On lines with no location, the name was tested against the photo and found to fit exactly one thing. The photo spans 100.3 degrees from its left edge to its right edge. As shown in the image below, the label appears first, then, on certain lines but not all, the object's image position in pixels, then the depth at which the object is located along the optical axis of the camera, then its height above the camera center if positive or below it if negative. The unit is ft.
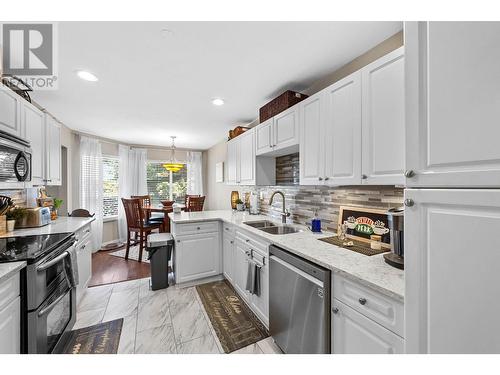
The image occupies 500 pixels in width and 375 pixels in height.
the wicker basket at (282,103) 7.03 +3.00
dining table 12.87 -1.65
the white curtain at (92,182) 13.17 +0.40
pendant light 14.96 +1.56
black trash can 8.48 -2.99
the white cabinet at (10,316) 3.57 -2.31
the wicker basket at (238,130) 10.91 +3.00
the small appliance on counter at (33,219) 7.07 -1.05
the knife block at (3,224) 6.25 -1.08
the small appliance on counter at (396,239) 3.64 -0.97
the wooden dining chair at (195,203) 14.02 -1.07
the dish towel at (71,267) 5.44 -2.14
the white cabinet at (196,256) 8.51 -2.89
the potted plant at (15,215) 6.62 -0.87
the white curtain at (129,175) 15.72 +0.97
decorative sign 4.85 -0.91
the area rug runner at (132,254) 12.47 -4.15
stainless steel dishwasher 3.95 -2.54
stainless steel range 4.07 -2.21
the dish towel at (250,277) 6.42 -2.81
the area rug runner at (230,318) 5.78 -4.20
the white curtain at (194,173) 19.13 +1.29
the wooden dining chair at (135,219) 12.16 -1.88
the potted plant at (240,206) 11.50 -1.04
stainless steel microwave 5.35 +0.73
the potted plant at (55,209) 8.58 -0.90
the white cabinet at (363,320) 2.95 -2.10
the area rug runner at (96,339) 5.37 -4.17
